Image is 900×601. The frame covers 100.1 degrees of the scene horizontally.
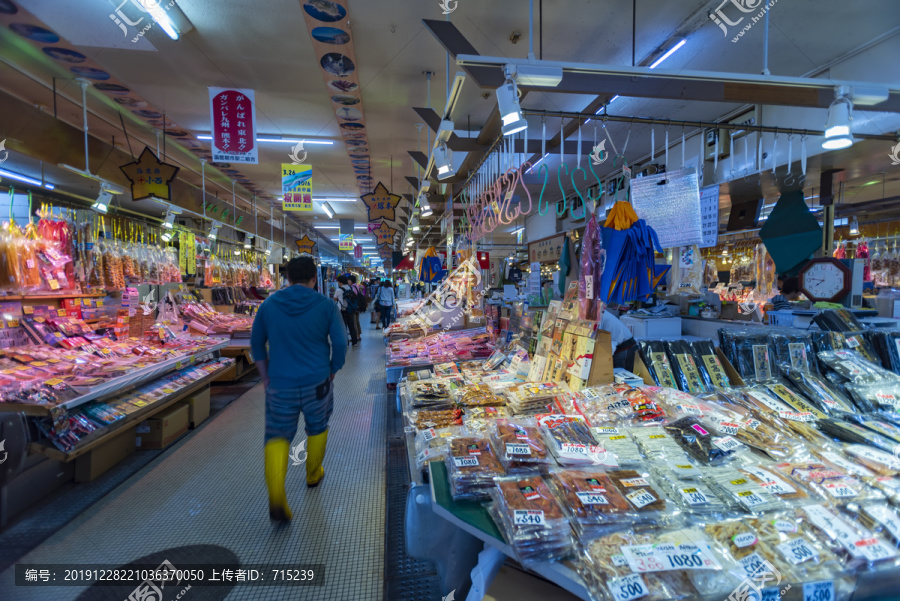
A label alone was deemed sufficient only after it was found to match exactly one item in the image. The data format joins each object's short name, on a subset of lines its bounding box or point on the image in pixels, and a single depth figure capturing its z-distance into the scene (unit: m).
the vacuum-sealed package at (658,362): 2.46
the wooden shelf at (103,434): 2.84
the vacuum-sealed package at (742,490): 1.34
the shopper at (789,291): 5.57
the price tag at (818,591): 1.08
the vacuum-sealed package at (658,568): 1.06
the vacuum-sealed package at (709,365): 2.42
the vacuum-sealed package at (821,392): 2.15
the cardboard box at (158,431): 3.92
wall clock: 3.82
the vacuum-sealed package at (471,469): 1.53
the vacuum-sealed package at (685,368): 2.41
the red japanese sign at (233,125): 4.92
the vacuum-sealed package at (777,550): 1.11
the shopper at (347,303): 9.90
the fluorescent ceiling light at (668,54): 4.14
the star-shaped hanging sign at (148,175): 5.61
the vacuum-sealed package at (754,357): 2.47
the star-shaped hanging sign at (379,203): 8.10
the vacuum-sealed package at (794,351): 2.45
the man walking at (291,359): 2.79
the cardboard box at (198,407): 4.55
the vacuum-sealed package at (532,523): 1.23
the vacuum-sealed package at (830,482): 1.36
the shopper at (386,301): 12.26
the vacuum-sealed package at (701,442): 1.66
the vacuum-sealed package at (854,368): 2.28
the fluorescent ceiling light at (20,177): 3.83
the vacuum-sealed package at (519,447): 1.63
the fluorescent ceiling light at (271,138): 7.01
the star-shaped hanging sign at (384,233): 9.89
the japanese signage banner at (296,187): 7.67
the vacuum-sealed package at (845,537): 1.15
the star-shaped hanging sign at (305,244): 13.78
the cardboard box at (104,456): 3.30
